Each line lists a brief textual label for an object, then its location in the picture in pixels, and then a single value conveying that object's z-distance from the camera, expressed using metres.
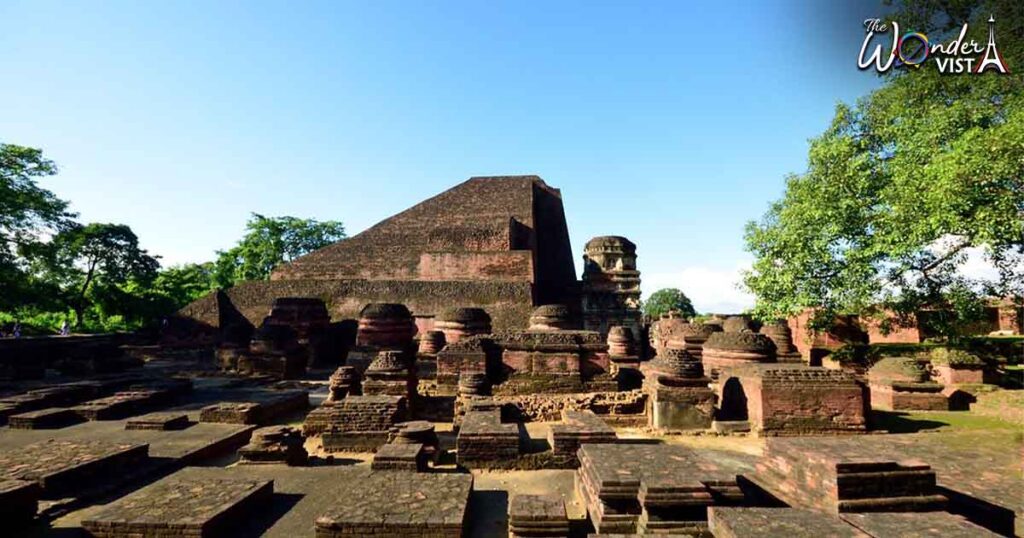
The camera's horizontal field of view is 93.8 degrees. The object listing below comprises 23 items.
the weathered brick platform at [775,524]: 2.80
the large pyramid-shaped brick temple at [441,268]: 20.88
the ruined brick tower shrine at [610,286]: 23.12
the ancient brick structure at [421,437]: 5.56
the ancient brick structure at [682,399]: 7.45
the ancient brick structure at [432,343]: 12.57
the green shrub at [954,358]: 9.64
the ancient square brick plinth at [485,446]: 5.32
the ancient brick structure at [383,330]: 12.82
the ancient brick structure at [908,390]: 8.80
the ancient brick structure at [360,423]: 6.22
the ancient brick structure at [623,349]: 11.02
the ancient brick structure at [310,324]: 15.90
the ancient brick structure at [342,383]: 7.94
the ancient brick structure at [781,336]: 13.12
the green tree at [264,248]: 35.53
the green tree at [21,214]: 17.91
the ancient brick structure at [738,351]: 9.11
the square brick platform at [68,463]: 4.24
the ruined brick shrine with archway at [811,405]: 6.97
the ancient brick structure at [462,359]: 9.04
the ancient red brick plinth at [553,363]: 8.94
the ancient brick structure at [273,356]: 12.78
